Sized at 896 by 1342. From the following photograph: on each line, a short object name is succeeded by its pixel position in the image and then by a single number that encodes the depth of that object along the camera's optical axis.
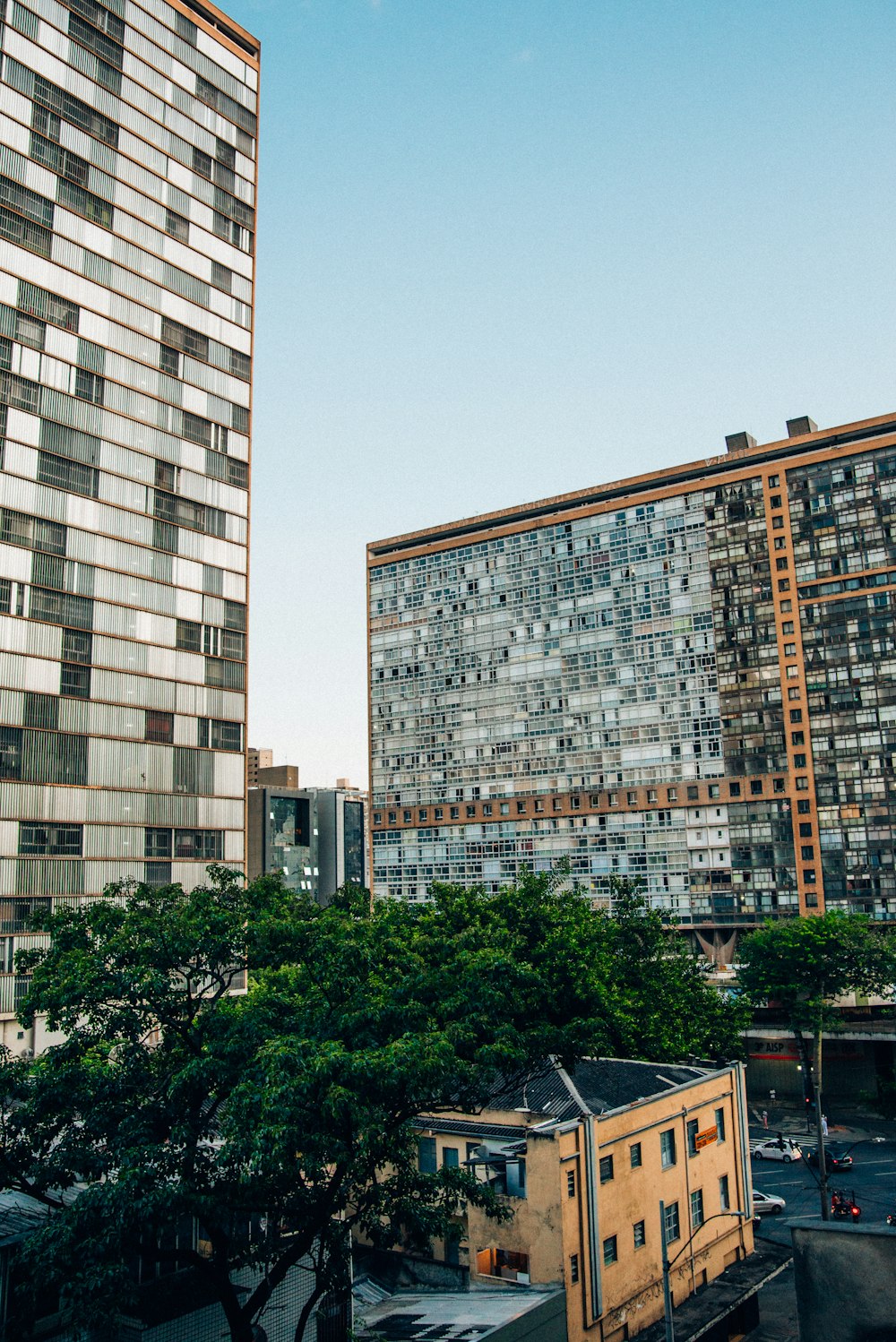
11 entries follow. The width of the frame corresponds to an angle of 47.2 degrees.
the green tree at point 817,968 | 79.00
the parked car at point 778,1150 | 69.31
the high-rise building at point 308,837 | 166.00
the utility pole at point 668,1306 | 30.52
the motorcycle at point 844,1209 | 54.40
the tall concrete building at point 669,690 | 98.00
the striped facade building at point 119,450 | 60.00
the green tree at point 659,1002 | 51.19
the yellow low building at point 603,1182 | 34.03
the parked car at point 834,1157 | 66.00
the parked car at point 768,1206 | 56.75
